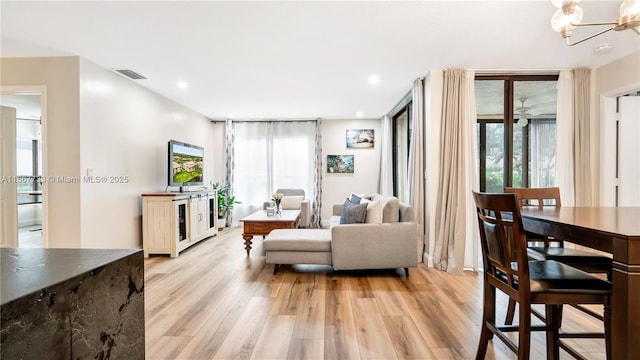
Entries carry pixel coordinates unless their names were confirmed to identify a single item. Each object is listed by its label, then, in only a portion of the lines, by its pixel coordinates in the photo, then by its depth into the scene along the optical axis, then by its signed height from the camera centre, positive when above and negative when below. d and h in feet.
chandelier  5.46 +3.24
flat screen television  14.53 +0.76
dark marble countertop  1.72 -0.66
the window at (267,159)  21.47 +1.40
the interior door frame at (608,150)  11.12 +1.07
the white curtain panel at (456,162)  11.13 +0.61
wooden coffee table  12.86 -2.18
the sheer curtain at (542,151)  11.87 +1.11
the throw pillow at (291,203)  19.25 -1.70
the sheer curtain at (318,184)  21.02 -0.46
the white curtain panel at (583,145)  11.23 +1.28
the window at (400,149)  16.31 +1.75
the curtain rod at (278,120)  21.34 +4.32
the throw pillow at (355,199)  13.46 -1.03
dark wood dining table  3.56 -1.14
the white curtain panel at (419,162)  12.30 +0.67
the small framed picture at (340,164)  21.49 +1.03
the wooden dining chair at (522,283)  4.39 -1.70
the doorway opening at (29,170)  19.38 +0.62
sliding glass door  11.70 +1.91
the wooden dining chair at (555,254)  5.71 -1.66
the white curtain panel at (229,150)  21.12 +2.06
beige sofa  10.41 -2.49
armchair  18.29 -1.79
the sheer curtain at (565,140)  11.24 +1.49
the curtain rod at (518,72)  11.39 +4.25
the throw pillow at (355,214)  11.11 -1.43
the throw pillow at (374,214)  10.80 -1.37
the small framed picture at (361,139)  21.42 +2.91
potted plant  20.23 -1.83
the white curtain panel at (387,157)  18.78 +1.39
